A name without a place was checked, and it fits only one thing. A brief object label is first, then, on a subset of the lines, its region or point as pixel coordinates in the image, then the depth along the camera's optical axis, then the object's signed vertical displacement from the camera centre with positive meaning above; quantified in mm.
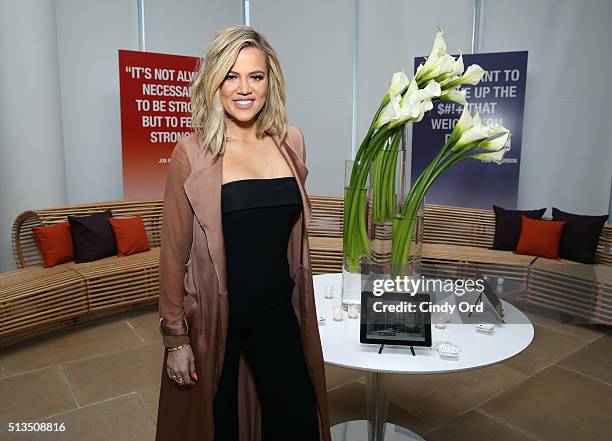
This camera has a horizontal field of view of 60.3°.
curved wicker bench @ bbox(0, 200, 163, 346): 3738 -970
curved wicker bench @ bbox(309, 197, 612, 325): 4230 -842
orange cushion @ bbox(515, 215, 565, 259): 4531 -631
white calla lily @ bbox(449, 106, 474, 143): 2002 +151
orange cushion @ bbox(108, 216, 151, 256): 4672 -684
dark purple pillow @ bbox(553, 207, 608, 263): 4418 -604
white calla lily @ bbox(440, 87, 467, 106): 2069 +270
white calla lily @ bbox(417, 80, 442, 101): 1945 +265
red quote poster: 5312 +465
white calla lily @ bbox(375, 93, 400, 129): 1977 +193
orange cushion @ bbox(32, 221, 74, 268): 4305 -703
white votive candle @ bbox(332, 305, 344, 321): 2359 -677
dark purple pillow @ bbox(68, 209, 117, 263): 4445 -680
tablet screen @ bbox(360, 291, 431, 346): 2033 -618
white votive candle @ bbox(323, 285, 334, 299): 2682 -666
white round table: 1923 -728
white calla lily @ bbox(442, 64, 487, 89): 2008 +329
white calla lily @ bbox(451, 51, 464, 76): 1997 +367
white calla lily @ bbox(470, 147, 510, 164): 1998 +31
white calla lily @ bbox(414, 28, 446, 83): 1968 +378
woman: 1522 -323
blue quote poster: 5004 +303
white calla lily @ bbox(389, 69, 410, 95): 2004 +301
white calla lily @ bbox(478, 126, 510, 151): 1983 +84
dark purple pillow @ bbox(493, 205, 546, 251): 4812 -559
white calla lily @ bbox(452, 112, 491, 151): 1978 +113
